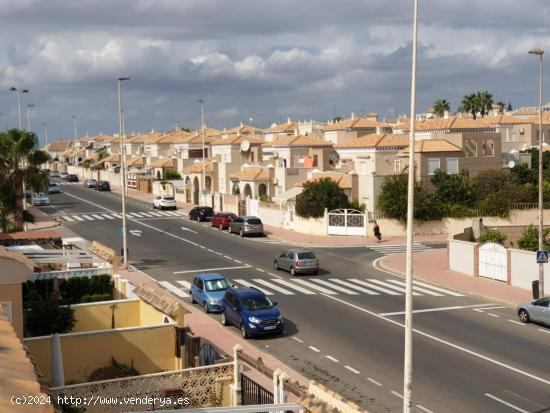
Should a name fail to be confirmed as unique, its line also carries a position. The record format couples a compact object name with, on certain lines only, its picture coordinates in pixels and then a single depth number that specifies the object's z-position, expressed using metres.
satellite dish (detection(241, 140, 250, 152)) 79.12
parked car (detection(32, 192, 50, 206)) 73.74
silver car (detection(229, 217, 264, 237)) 50.50
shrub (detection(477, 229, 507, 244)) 35.87
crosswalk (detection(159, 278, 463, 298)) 31.09
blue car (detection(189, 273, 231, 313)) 27.20
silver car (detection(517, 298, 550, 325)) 24.17
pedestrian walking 47.47
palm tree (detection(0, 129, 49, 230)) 40.91
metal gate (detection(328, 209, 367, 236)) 49.94
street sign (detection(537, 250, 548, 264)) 28.69
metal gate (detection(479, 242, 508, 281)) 32.50
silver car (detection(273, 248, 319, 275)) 35.03
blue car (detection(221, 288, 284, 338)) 23.19
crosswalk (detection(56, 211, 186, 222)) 62.25
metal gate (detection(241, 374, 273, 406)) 13.85
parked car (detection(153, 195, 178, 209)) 70.81
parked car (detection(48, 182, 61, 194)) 91.06
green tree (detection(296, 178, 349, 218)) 51.47
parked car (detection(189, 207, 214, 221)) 60.31
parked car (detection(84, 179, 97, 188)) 104.19
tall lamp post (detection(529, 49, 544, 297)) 28.86
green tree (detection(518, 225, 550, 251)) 34.78
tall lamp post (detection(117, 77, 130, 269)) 37.31
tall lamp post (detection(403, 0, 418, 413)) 14.12
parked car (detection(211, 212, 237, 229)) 54.75
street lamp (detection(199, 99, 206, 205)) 72.03
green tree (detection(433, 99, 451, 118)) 111.44
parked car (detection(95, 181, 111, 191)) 98.88
